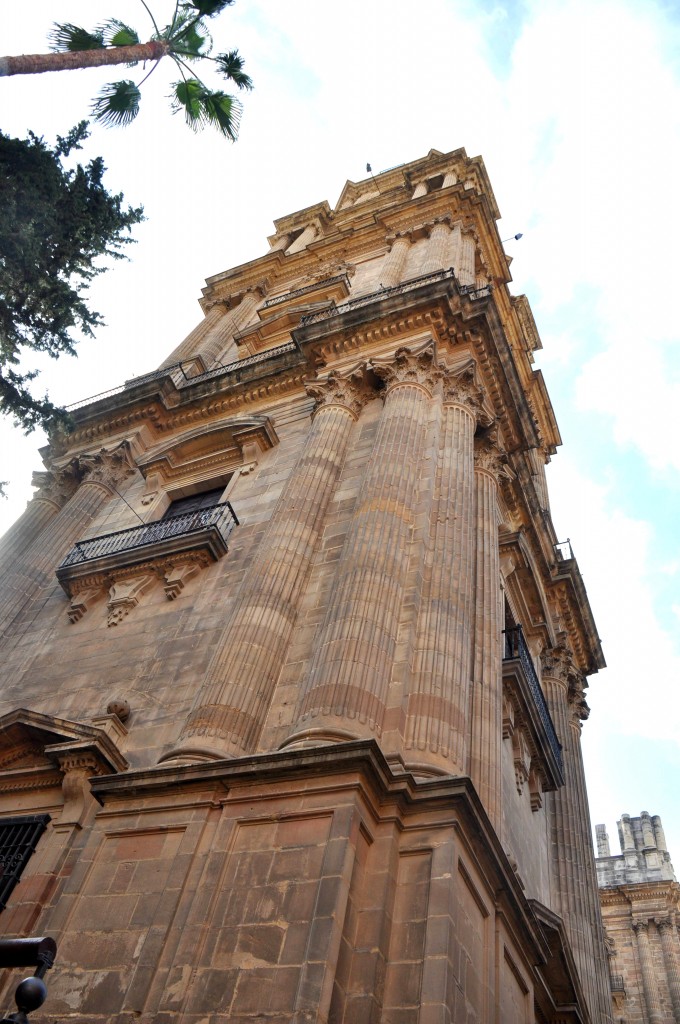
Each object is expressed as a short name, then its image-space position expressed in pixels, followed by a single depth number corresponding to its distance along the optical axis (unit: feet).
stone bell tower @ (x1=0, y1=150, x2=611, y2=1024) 25.43
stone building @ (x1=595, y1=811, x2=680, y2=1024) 104.99
